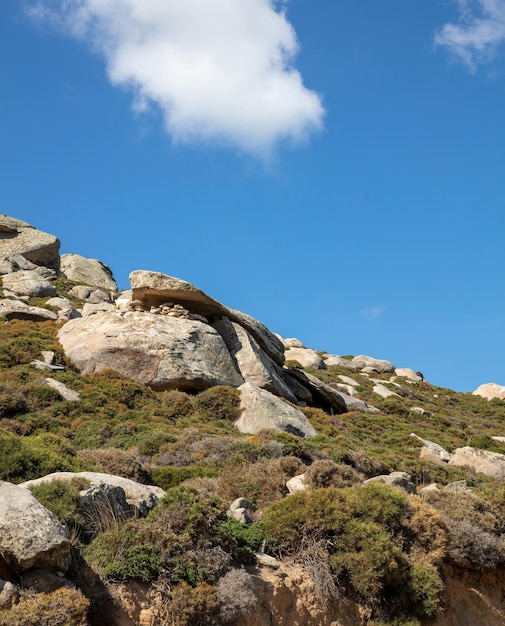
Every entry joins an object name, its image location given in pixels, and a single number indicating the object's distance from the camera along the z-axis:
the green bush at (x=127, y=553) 9.15
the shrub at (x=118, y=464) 14.25
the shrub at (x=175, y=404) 25.70
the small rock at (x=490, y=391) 57.78
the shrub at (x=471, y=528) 13.78
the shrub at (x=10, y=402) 20.41
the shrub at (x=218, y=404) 26.08
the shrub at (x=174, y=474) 14.90
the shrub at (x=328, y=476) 14.34
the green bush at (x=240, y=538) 10.56
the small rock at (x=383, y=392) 47.53
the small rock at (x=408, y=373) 62.63
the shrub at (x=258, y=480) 14.00
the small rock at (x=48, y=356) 28.07
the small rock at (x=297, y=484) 14.20
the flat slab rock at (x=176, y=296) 32.91
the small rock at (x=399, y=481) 16.22
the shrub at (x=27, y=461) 11.68
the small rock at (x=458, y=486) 18.97
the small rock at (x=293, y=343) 65.50
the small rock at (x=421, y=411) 41.76
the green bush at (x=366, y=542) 11.55
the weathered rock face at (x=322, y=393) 36.28
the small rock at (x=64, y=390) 24.19
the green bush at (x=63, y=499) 9.70
